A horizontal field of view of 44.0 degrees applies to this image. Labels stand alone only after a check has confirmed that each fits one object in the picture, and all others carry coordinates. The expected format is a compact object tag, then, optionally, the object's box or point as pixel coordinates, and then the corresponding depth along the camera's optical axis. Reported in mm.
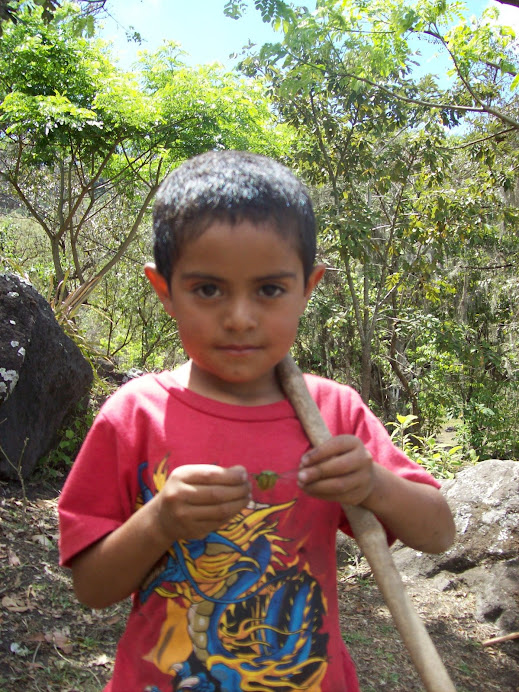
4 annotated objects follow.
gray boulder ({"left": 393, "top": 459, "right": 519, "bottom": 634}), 3568
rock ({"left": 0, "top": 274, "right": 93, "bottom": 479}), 3916
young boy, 1061
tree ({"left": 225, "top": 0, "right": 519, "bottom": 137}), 4632
